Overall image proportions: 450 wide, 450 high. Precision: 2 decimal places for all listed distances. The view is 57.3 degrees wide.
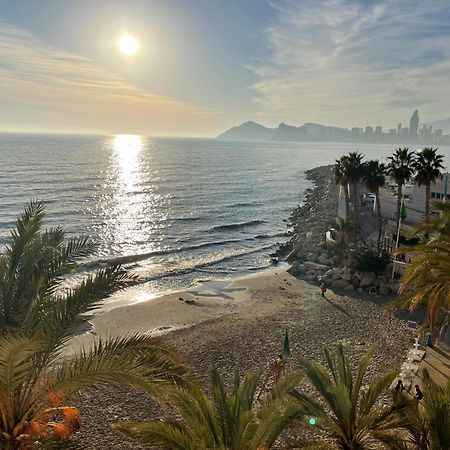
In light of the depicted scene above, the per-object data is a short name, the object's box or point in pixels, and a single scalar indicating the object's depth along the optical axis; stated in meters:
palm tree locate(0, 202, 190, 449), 5.43
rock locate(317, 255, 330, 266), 30.86
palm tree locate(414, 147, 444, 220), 26.05
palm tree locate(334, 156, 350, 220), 36.09
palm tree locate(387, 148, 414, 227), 27.44
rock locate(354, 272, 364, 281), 26.08
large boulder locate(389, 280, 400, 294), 24.53
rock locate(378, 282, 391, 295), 24.72
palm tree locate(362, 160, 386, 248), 31.23
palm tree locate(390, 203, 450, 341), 10.97
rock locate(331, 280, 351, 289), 26.23
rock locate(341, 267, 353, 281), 26.35
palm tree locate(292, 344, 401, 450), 8.39
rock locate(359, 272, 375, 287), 25.50
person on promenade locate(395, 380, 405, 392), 12.81
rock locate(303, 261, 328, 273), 29.58
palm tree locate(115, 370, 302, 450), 5.69
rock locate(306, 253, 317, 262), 32.29
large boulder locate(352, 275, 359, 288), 25.94
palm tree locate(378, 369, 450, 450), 6.99
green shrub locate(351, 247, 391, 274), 25.53
